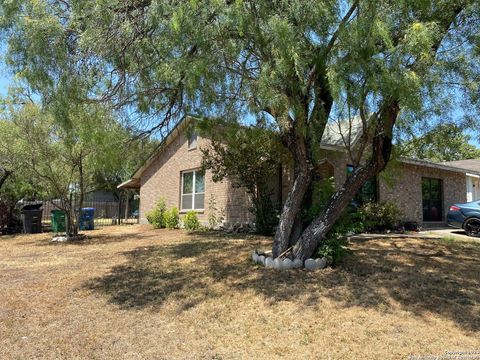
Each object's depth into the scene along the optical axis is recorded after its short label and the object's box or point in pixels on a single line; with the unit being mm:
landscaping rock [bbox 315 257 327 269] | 7812
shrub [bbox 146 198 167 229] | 18547
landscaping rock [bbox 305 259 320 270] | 7789
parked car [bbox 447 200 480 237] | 13969
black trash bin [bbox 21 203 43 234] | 17891
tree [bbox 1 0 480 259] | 5949
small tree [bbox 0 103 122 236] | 12711
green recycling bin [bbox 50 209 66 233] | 16595
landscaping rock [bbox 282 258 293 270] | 7836
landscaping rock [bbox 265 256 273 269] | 8051
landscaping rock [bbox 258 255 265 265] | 8359
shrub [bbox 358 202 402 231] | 14016
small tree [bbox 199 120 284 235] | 12422
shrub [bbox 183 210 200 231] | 16312
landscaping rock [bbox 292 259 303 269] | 7828
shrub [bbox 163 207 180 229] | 17719
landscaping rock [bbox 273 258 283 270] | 7883
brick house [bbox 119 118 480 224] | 14836
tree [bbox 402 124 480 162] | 7887
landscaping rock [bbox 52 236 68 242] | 14047
